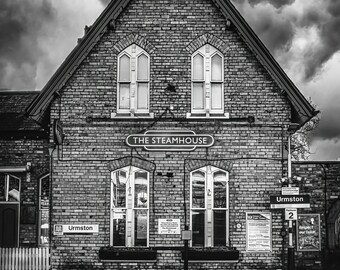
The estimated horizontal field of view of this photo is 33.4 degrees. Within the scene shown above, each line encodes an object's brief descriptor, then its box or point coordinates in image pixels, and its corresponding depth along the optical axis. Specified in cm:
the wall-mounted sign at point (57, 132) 1630
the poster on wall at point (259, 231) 1667
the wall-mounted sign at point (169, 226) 1666
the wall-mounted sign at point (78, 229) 1670
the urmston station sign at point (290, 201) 1588
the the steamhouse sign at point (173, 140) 1691
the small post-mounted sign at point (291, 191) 1603
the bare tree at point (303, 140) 3853
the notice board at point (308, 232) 1833
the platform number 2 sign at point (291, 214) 1602
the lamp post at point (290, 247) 1623
